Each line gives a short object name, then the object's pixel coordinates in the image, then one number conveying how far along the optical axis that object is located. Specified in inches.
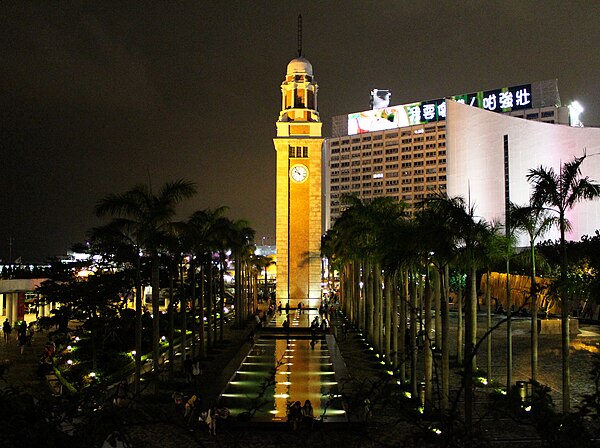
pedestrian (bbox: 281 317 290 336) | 1083.0
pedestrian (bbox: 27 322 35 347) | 870.4
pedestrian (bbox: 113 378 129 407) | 447.5
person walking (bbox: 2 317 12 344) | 944.3
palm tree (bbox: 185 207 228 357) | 716.7
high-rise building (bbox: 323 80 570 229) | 3582.7
